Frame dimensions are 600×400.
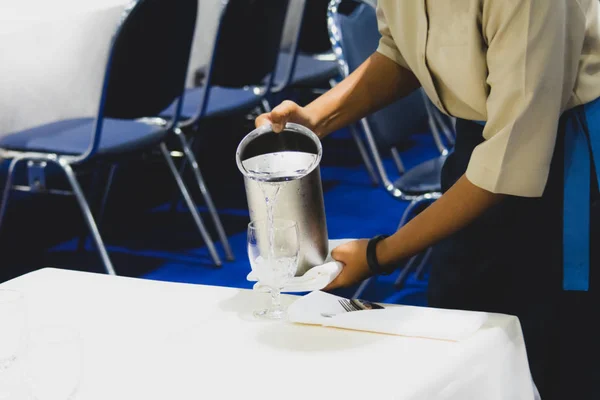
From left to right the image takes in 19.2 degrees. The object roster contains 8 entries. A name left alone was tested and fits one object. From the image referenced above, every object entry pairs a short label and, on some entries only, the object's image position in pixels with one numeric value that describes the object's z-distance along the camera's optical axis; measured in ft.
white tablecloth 7.99
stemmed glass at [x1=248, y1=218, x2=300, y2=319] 8.73
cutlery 8.65
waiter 8.98
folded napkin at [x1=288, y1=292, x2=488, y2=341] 8.35
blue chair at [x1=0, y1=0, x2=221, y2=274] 13.89
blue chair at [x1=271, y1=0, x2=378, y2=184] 18.66
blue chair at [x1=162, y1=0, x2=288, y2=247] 16.11
